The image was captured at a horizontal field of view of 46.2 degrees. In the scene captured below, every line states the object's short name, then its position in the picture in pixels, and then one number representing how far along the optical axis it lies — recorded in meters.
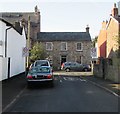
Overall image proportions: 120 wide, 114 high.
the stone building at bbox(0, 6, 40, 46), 30.04
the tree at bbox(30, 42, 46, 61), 25.81
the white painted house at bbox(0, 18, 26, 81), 11.76
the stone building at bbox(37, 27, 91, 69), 29.51
